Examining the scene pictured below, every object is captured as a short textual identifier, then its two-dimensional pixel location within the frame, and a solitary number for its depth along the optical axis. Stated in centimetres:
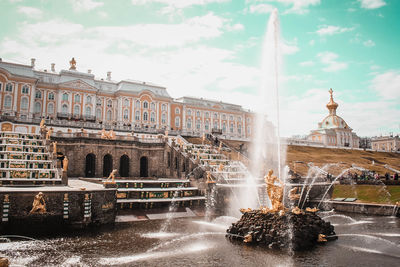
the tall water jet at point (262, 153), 2221
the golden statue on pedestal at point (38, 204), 1680
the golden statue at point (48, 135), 3125
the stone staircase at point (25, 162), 2118
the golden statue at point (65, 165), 2166
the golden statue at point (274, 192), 1628
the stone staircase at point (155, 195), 2323
